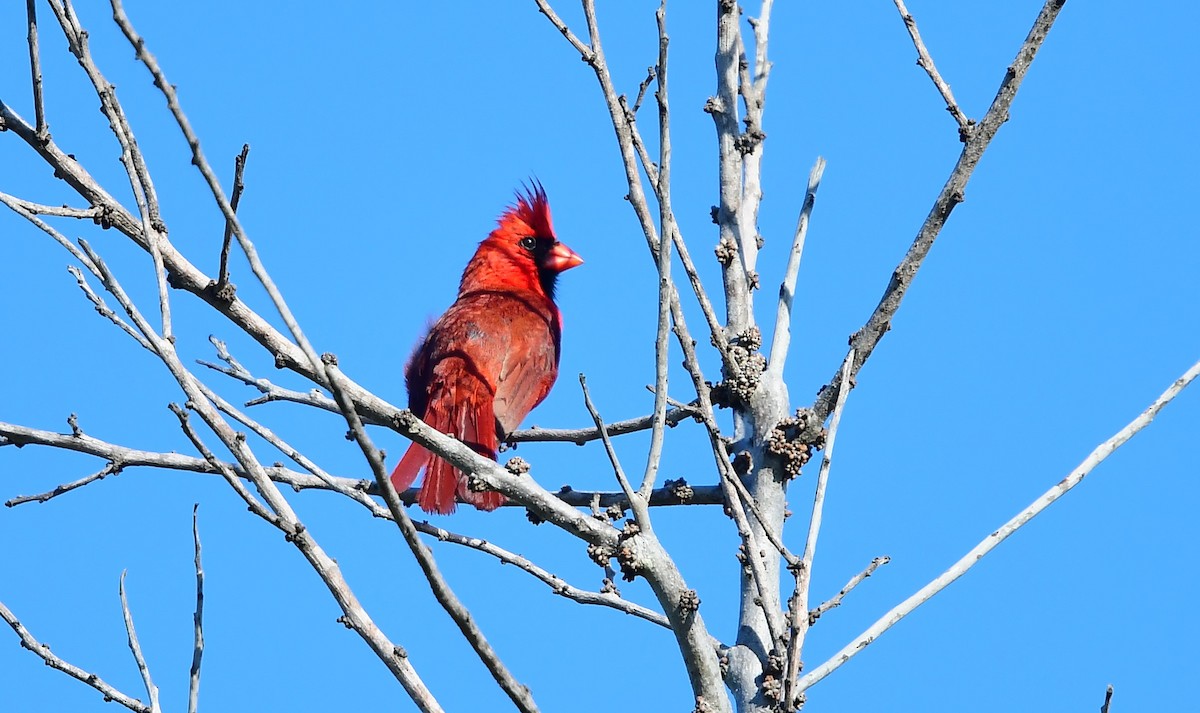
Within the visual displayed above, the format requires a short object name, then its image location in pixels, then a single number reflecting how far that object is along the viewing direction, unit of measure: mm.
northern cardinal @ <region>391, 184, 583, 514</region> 9570
